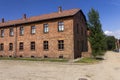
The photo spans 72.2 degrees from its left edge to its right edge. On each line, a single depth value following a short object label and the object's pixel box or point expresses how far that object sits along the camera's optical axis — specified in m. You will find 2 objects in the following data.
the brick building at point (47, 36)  13.21
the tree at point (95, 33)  13.48
